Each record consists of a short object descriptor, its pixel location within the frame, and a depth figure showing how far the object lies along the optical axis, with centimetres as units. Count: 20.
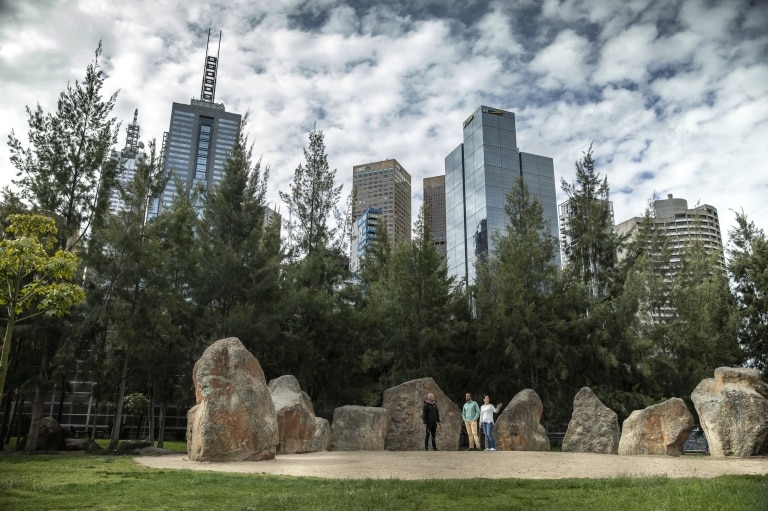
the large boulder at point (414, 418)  1505
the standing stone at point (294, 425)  1239
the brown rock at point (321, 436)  1326
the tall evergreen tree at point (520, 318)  2039
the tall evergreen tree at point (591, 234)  2433
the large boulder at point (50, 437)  1596
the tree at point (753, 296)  2381
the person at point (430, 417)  1388
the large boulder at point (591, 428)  1459
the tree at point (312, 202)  2241
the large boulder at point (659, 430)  1275
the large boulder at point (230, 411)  1036
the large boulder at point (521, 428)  1479
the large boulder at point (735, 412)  1195
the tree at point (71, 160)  1692
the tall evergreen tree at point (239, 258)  1762
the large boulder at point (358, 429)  1400
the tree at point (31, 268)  925
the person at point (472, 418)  1420
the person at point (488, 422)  1331
